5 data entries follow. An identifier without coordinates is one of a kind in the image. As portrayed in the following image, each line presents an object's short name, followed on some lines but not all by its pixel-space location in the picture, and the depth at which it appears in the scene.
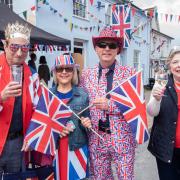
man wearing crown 2.40
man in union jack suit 2.78
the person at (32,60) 9.76
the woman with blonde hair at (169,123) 2.68
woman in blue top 2.81
